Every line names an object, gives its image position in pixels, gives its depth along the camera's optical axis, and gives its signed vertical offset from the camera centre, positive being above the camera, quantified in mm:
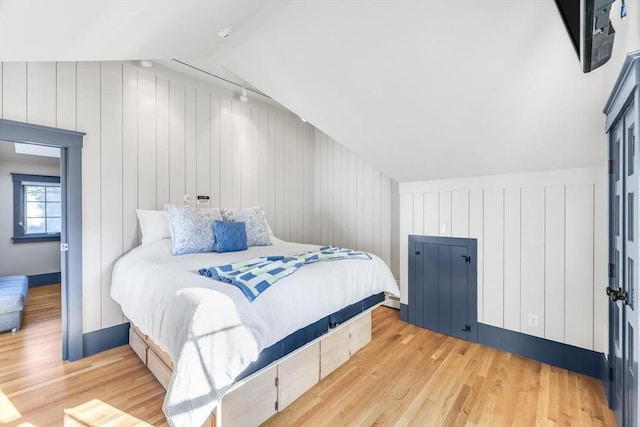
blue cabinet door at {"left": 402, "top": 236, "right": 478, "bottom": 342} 2738 -751
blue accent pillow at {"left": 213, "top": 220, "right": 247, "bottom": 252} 2588 -225
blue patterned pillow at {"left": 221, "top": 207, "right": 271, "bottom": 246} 2961 -119
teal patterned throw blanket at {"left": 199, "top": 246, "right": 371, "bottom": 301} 1548 -366
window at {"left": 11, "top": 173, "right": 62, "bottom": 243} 4480 +70
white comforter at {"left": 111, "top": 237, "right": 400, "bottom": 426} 1217 -547
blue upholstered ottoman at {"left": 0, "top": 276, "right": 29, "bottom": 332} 2756 -938
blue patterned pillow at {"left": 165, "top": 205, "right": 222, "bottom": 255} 2441 -164
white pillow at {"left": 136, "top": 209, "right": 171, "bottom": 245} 2635 -121
